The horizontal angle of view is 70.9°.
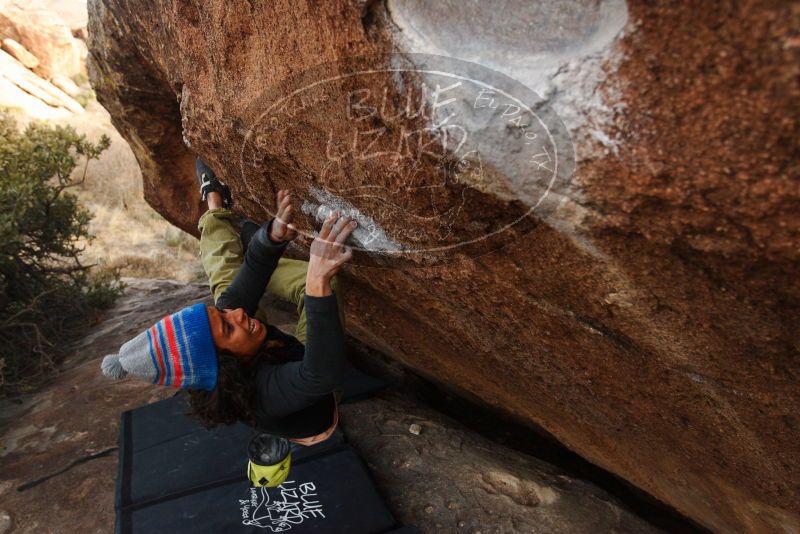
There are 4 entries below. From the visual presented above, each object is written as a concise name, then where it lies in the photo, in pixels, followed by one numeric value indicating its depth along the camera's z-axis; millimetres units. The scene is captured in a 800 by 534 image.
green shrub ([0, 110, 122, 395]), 3924
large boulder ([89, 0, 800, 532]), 935
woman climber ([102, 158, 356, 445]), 1641
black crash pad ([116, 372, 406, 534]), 2391
